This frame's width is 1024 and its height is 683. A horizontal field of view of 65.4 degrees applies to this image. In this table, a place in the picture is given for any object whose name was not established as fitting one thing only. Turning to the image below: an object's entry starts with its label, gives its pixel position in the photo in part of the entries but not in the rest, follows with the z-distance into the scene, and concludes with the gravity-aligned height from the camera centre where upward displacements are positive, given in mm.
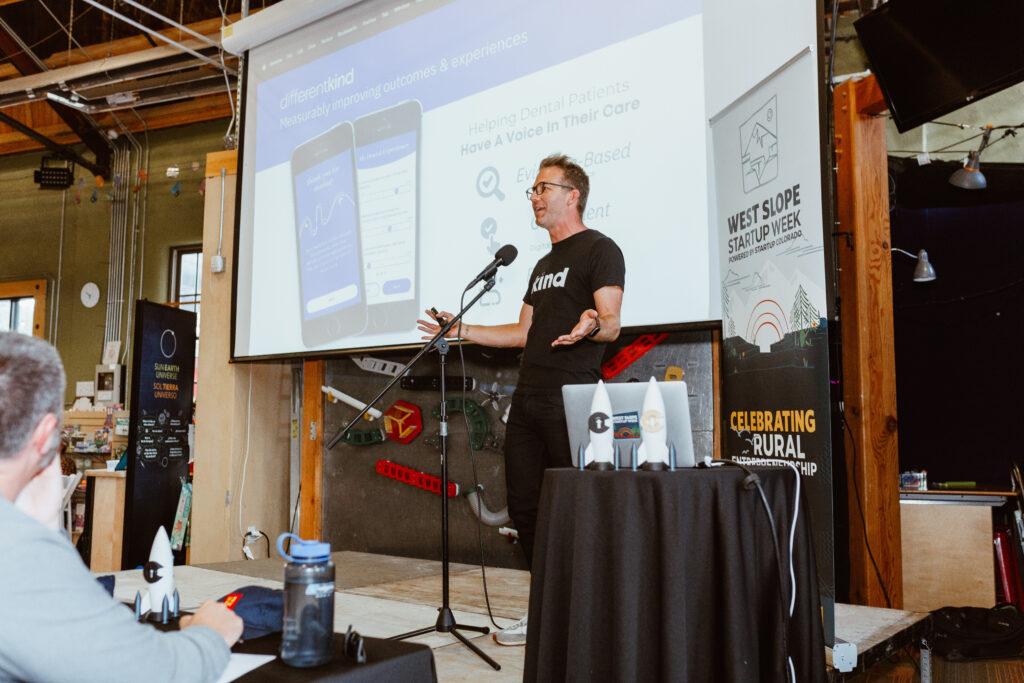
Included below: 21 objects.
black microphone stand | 2486 -341
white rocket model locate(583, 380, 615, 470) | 1848 -67
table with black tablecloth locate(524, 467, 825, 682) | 1645 -396
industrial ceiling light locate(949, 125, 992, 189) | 5328 +1516
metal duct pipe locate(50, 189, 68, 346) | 9262 +1251
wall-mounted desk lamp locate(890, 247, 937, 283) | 5964 +993
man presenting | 2635 +248
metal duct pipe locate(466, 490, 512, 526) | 4160 -584
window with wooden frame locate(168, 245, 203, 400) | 8938 +1412
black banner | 4582 -126
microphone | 2484 +447
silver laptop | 1854 -27
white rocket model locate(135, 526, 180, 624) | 1165 -274
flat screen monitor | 3070 +1423
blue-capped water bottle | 979 -254
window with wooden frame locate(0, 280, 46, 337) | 9359 +1144
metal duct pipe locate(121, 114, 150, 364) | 8961 +2288
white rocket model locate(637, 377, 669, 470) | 1771 -76
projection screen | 3256 +1169
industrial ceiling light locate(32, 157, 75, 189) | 9047 +2548
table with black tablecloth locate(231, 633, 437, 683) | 938 -323
